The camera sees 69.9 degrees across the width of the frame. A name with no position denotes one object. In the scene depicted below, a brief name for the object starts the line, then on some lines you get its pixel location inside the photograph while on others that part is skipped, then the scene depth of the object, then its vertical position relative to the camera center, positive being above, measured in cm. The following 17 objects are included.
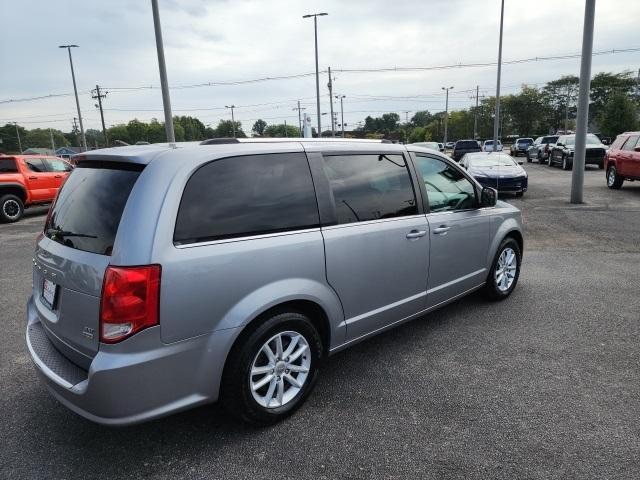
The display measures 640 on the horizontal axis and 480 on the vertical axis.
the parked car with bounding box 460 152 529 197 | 1322 -131
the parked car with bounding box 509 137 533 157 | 3776 -163
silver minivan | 230 -76
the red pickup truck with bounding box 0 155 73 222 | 1264 -99
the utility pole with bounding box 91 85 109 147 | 5514 +571
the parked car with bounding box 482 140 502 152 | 4184 -165
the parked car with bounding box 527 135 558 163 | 2759 -145
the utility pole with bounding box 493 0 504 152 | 2862 +307
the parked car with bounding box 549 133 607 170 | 2195 -137
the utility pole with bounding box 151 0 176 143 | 1429 +217
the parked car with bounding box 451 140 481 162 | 3162 -129
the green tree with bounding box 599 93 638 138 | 4590 +58
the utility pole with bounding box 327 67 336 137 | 4850 +478
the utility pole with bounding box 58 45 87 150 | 3296 +488
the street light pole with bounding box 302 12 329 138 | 3350 +707
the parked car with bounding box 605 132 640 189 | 1341 -114
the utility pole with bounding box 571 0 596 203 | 1155 +51
